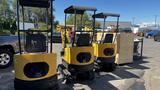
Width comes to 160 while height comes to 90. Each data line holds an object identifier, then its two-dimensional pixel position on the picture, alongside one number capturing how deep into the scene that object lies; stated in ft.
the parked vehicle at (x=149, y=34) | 63.08
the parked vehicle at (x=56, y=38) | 35.43
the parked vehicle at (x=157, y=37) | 49.74
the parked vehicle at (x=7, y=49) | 14.59
